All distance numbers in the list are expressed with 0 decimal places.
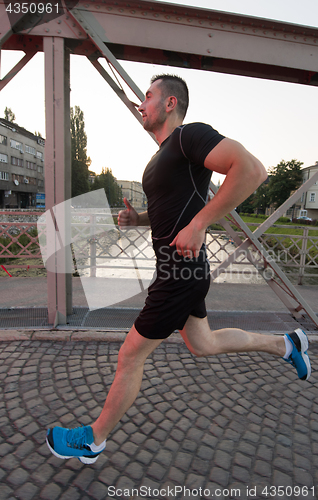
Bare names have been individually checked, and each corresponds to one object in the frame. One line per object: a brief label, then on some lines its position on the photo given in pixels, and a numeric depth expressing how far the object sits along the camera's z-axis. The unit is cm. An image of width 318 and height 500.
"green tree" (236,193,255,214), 6604
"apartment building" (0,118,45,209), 6056
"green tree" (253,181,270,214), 5863
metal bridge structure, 327
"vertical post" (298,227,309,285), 696
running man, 142
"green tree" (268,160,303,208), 5509
